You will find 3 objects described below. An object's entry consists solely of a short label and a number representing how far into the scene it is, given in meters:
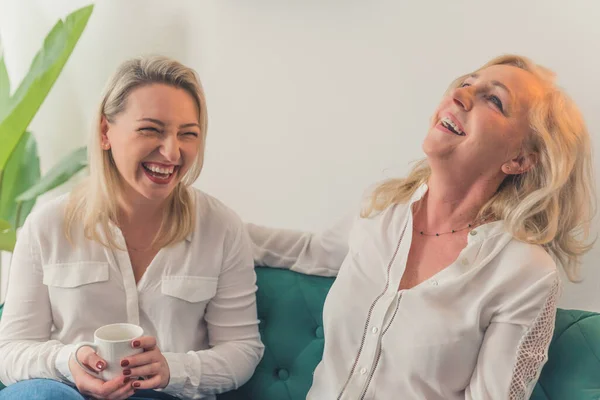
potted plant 2.23
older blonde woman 1.47
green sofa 1.82
